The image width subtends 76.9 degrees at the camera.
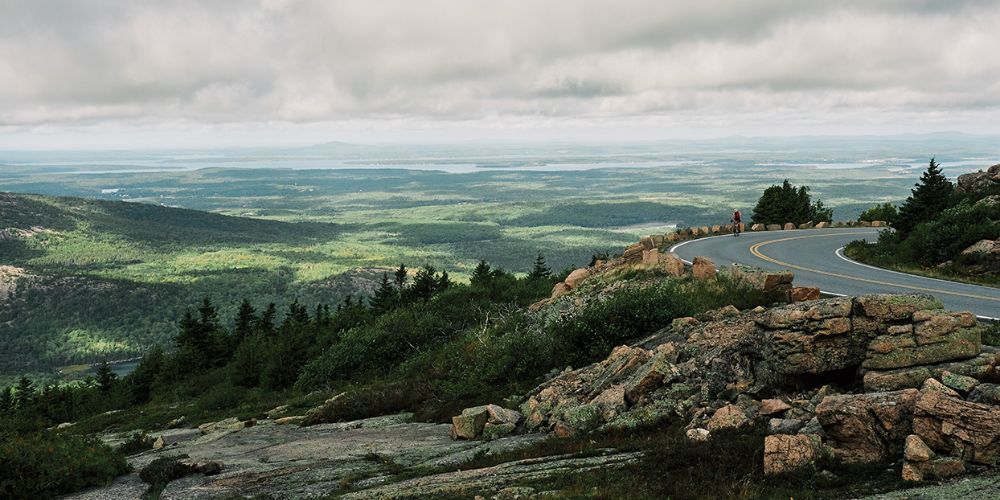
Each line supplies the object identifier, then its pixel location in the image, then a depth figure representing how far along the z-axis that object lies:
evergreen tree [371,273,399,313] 59.78
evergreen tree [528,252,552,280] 70.00
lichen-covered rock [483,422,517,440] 15.59
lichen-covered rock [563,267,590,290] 31.03
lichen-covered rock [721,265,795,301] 20.45
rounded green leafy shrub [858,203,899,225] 58.41
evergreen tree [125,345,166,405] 61.97
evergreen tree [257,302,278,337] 68.85
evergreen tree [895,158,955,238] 36.94
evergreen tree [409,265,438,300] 57.28
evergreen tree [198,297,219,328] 70.31
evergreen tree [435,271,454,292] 59.19
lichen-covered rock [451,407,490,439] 15.87
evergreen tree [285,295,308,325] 74.20
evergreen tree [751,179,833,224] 67.31
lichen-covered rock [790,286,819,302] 19.11
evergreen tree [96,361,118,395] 66.94
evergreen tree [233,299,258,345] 69.91
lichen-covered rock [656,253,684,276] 25.61
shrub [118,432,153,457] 20.29
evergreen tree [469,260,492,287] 45.34
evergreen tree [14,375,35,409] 67.53
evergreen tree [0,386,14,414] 65.12
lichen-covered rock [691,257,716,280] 23.70
